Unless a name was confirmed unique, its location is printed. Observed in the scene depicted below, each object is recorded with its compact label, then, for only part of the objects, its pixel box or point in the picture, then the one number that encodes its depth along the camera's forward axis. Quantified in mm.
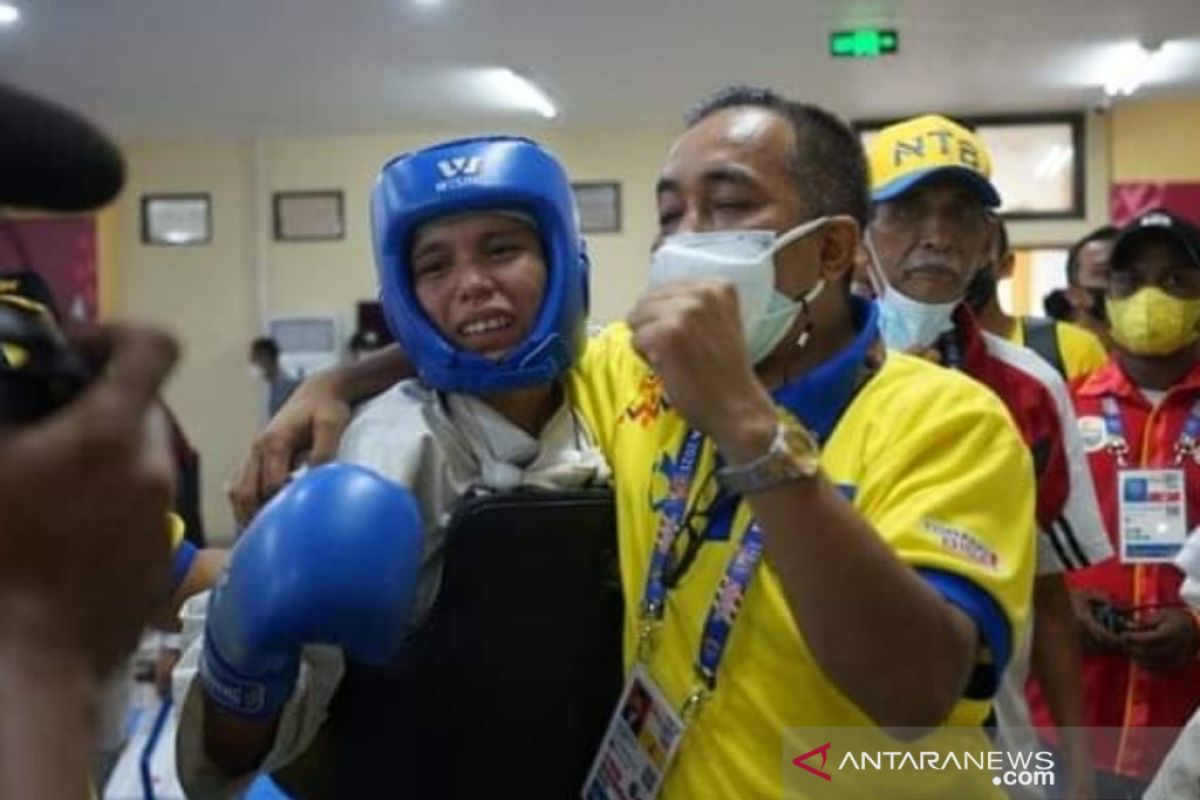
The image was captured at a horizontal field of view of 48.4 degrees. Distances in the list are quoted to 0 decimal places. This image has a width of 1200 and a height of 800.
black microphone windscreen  564
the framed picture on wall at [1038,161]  9086
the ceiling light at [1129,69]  7520
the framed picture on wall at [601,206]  9625
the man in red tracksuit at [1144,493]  2410
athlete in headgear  1240
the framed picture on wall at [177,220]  9859
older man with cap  2062
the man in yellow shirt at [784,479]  1086
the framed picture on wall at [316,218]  9820
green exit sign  6883
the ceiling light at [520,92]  7883
